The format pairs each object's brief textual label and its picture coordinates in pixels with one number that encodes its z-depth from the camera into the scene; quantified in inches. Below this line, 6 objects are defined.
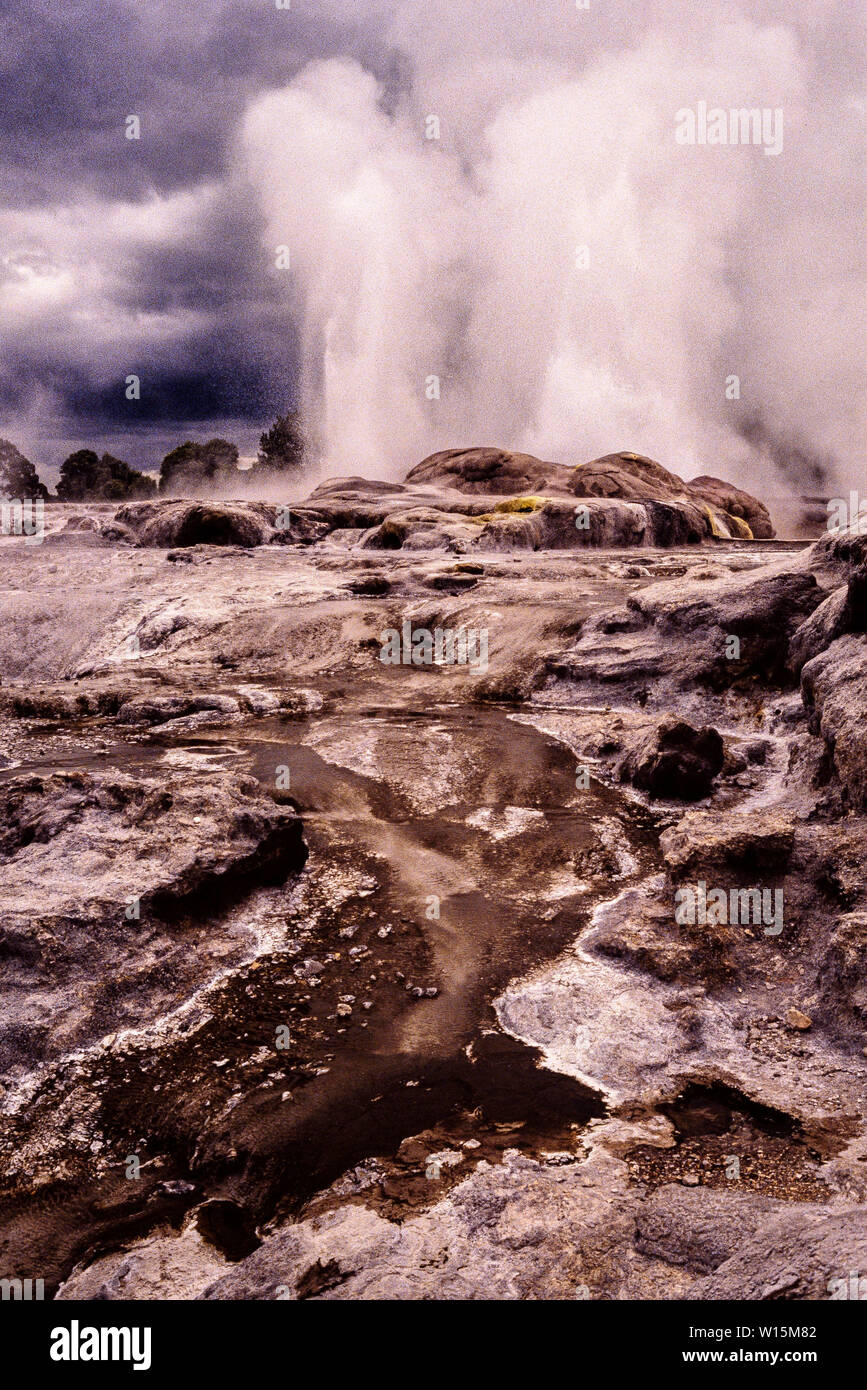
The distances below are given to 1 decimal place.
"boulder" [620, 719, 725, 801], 291.6
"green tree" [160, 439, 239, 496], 1790.1
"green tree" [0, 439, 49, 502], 1800.0
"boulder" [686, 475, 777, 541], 1526.2
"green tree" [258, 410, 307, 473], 1841.8
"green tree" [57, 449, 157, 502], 1887.3
